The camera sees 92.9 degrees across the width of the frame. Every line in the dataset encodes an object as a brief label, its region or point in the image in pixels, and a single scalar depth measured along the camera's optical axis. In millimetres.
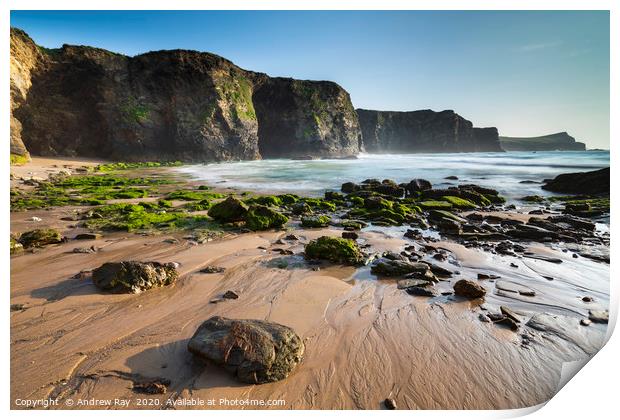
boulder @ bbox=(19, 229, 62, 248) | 6035
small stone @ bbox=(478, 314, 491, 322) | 3898
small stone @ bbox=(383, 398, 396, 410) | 2516
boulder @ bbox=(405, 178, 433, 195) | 17542
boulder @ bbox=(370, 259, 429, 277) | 5367
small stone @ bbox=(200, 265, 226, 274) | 5234
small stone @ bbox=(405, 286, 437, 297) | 4625
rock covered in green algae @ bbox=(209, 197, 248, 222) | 9055
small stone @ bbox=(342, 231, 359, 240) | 7904
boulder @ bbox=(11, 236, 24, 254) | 5719
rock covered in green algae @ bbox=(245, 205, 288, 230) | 8562
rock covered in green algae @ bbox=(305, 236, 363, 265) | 5961
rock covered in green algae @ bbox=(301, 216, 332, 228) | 9180
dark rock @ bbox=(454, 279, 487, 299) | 4527
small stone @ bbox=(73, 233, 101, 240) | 6867
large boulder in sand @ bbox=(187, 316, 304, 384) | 2602
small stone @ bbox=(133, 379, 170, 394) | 2479
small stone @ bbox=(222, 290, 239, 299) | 4344
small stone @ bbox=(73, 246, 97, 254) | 5940
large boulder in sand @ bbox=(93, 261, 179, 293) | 4246
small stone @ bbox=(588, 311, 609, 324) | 3953
